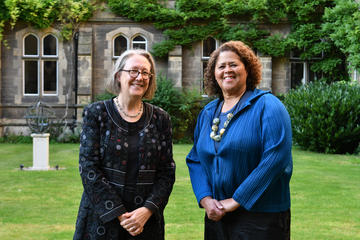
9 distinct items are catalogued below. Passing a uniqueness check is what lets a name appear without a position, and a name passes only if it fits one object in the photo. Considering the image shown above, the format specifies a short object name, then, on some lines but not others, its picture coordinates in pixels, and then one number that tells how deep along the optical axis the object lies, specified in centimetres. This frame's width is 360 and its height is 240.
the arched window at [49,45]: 1772
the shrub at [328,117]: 1342
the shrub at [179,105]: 1652
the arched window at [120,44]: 1803
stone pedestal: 1001
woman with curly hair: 277
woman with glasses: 289
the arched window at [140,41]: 1803
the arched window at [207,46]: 1844
